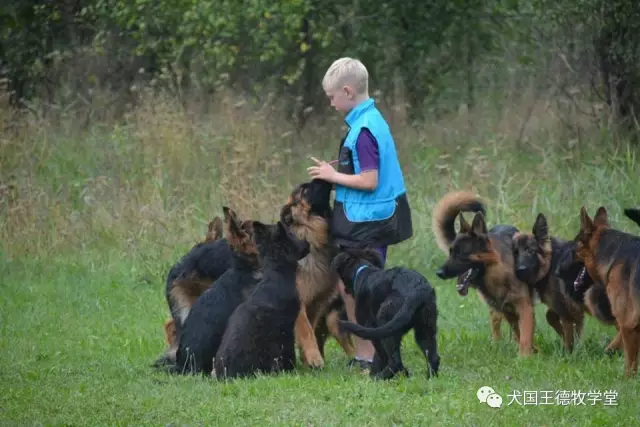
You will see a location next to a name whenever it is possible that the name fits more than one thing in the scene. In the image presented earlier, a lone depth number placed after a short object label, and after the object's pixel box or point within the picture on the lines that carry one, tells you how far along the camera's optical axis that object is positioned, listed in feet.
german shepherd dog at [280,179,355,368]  55.26
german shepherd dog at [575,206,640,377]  50.78
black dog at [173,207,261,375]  52.90
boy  52.85
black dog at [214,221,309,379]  51.34
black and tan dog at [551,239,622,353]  55.52
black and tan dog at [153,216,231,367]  57.52
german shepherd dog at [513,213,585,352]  57.98
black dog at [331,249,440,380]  48.85
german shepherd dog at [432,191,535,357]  58.49
